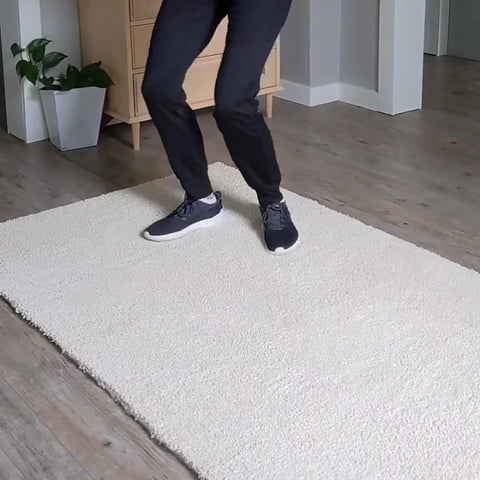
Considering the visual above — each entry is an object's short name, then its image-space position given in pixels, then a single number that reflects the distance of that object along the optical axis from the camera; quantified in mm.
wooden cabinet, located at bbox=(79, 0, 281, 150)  3365
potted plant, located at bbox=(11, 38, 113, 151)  3422
